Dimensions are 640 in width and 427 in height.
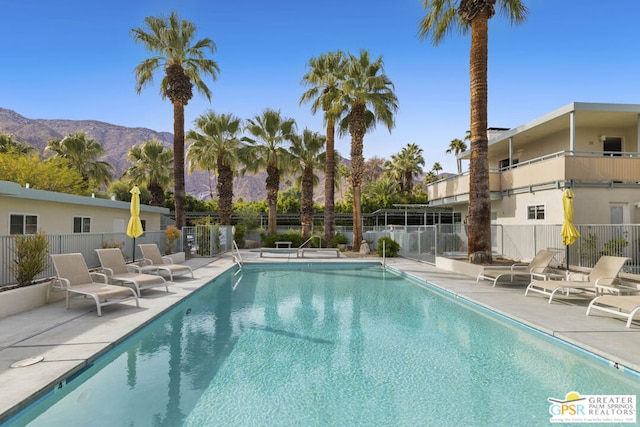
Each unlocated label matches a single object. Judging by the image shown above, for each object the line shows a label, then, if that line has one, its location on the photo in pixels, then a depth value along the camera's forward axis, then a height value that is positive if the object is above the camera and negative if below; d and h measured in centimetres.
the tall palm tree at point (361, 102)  2230 +746
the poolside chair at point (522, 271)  1110 -154
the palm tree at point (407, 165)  5075 +782
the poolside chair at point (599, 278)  871 -136
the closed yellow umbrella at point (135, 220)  1215 +11
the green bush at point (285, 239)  2791 -124
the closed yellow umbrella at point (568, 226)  1080 -13
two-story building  1488 +214
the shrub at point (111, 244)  1209 -69
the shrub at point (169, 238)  1809 -73
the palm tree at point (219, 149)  2664 +538
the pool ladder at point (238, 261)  1773 -192
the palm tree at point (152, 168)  3183 +480
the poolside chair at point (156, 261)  1241 -132
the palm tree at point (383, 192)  4328 +407
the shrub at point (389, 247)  2175 -147
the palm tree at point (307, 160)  2917 +497
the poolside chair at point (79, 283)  783 -137
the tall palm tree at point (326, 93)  2475 +886
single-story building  1163 +44
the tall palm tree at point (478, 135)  1357 +323
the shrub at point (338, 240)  2647 -130
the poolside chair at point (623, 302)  658 -152
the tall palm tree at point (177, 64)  2111 +959
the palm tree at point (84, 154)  2981 +569
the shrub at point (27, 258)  817 -78
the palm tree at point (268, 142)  2797 +625
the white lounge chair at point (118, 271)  959 -132
